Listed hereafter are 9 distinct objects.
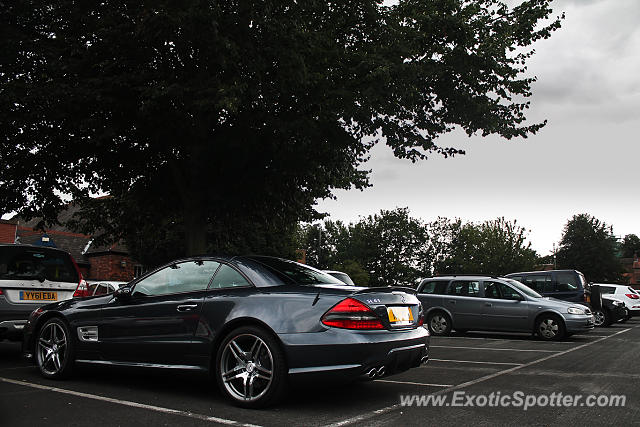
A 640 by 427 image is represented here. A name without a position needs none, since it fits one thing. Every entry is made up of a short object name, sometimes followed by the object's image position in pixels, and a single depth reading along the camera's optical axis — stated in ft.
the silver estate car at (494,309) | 45.03
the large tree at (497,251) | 206.49
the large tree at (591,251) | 213.46
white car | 72.90
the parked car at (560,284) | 55.31
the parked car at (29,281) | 26.73
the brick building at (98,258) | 150.71
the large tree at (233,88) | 38.47
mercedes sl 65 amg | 16.20
